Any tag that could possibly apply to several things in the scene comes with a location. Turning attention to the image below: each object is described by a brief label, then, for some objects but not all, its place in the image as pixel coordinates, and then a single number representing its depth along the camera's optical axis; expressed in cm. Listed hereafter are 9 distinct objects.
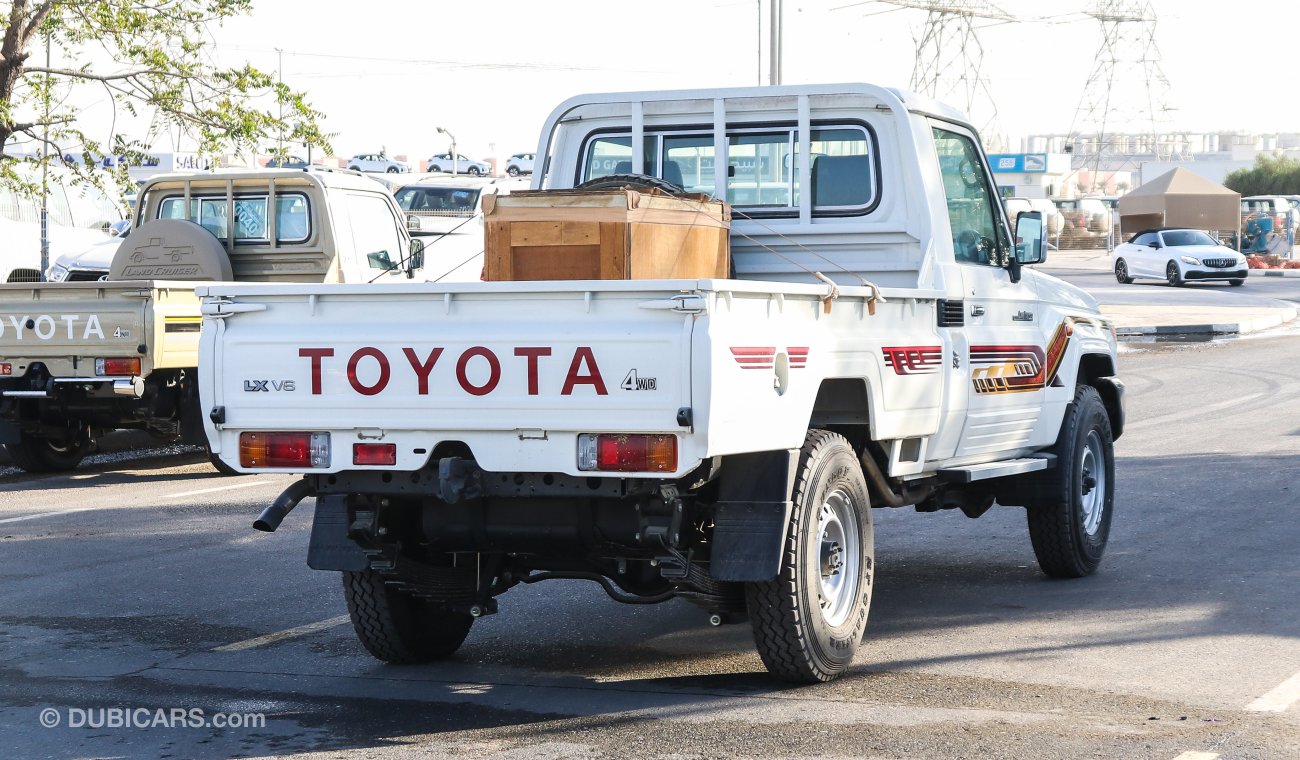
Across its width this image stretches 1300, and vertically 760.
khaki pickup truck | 1165
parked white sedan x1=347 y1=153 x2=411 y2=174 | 7694
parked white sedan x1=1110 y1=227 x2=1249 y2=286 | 3981
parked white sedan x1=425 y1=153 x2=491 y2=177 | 7725
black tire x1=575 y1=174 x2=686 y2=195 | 687
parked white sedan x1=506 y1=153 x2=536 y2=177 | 4639
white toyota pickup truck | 530
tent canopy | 4897
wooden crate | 600
